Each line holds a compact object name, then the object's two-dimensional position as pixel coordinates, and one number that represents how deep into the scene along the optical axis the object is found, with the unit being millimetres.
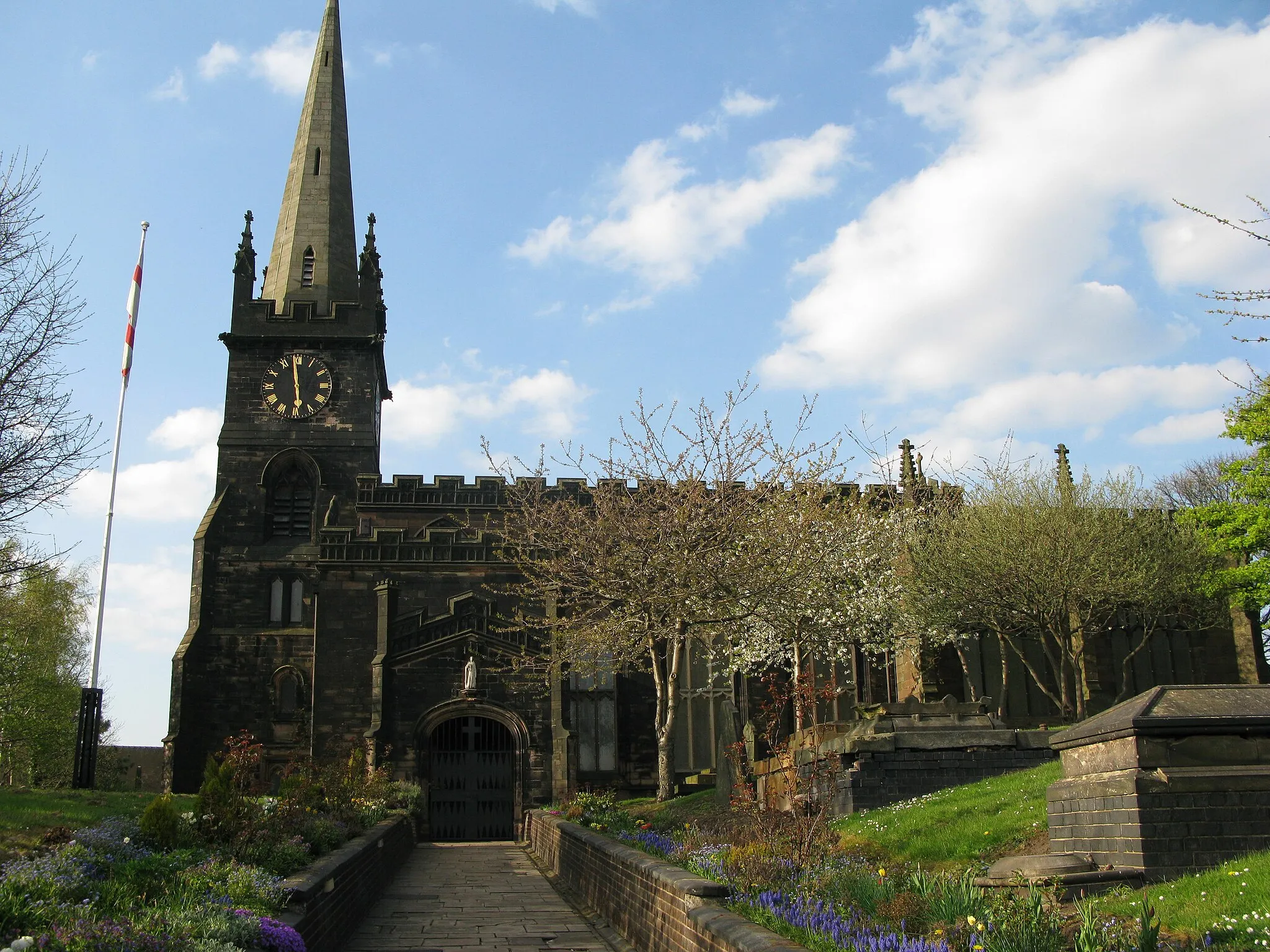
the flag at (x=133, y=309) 31922
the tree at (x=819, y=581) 22078
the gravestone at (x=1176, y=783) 7711
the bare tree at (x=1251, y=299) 9773
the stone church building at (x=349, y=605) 29094
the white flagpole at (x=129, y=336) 30609
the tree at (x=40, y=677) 34594
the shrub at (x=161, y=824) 11672
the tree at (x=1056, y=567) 26328
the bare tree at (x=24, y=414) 14188
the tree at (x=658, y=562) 20688
